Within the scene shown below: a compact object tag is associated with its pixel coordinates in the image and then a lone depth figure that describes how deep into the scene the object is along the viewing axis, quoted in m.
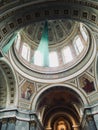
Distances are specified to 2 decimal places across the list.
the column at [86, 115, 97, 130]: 13.63
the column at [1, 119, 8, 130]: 13.16
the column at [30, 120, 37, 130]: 14.22
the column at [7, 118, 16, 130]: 13.14
